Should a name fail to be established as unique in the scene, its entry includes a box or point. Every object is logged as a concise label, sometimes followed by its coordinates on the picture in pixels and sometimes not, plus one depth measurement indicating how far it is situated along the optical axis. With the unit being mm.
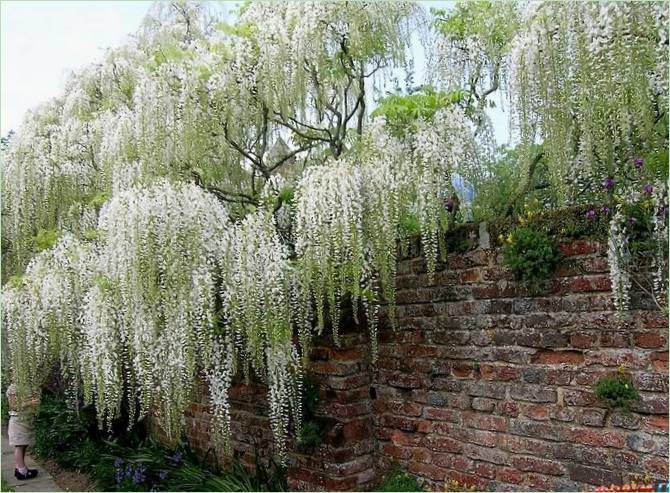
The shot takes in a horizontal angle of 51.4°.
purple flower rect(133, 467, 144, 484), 5293
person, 6086
